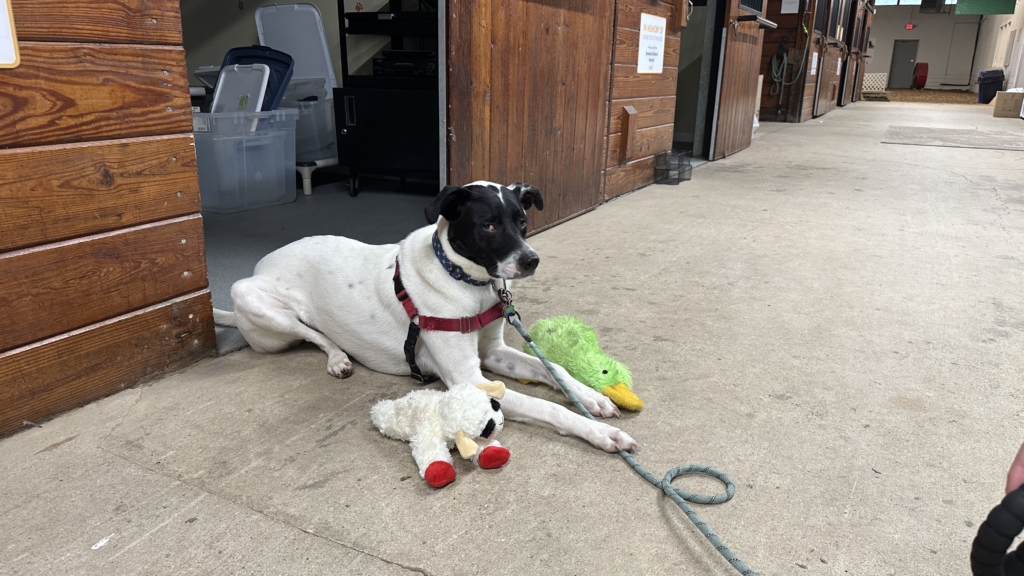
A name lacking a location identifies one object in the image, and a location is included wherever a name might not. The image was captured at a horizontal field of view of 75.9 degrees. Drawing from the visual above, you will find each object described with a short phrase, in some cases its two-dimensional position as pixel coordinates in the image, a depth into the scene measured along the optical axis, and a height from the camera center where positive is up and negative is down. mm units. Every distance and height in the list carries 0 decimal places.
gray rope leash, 1252 -837
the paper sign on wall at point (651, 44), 5035 +435
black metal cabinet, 4660 -254
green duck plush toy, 1900 -760
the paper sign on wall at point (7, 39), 1517 +102
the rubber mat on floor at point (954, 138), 8745 -402
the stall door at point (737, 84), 6754 +215
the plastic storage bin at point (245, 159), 3945 -421
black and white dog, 1795 -605
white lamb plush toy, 1555 -791
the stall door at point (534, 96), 3127 +11
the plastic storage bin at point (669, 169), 5855 -582
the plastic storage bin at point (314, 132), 5129 -301
